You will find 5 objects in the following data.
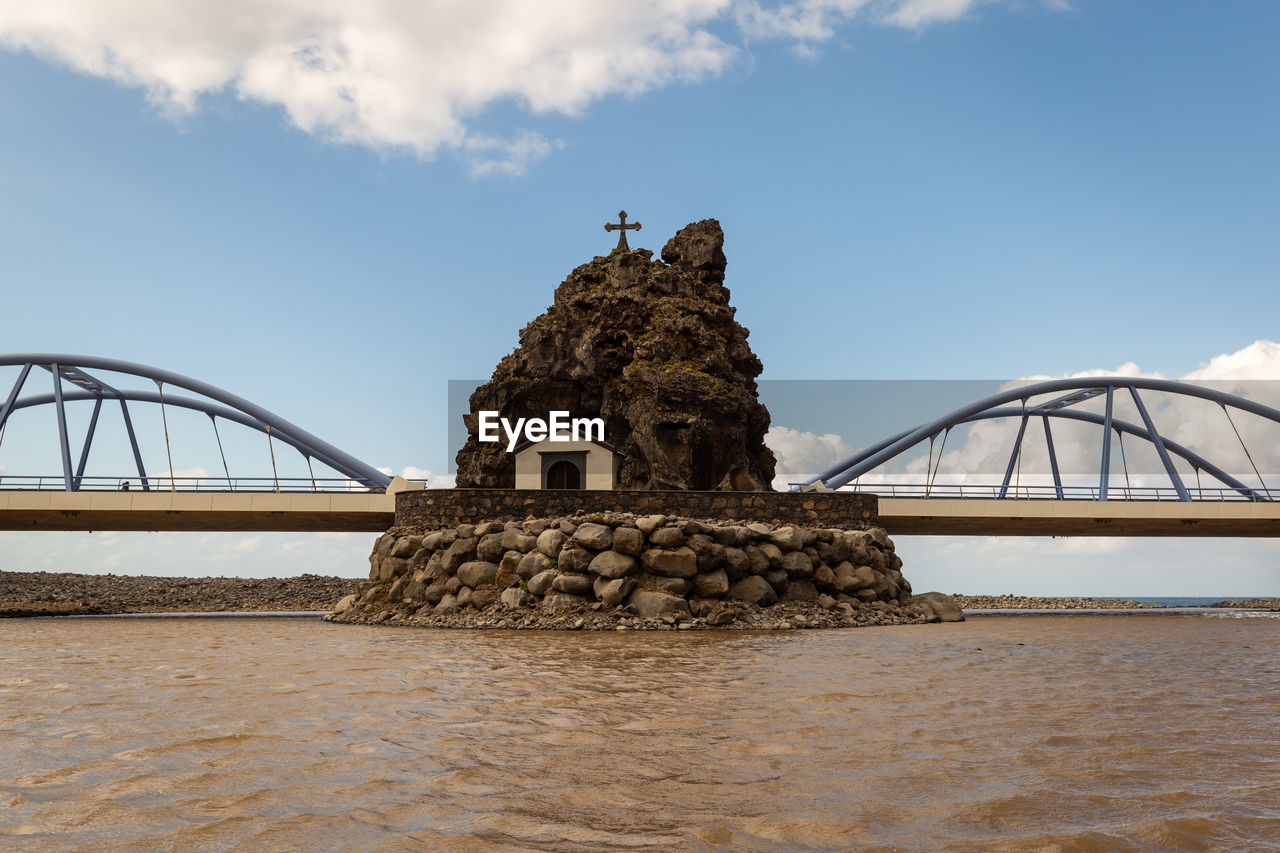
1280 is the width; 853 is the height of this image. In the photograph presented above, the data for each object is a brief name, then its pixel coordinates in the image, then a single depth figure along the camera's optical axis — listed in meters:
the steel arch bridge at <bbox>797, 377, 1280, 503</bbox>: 45.34
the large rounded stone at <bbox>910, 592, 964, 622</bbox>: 29.80
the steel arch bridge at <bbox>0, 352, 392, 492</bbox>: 43.25
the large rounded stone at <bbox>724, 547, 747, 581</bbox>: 26.59
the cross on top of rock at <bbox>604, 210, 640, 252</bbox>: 47.78
